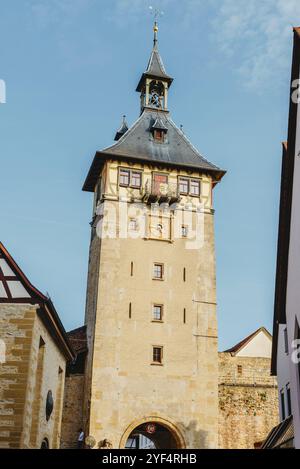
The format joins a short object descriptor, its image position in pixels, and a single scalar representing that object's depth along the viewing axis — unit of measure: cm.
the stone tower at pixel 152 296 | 3394
